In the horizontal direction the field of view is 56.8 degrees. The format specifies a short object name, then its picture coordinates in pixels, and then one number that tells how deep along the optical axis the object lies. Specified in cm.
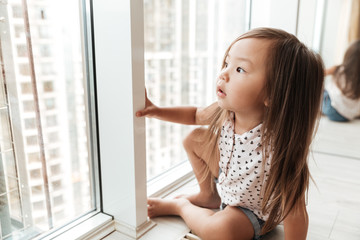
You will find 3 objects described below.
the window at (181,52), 184
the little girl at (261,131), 82
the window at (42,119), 80
